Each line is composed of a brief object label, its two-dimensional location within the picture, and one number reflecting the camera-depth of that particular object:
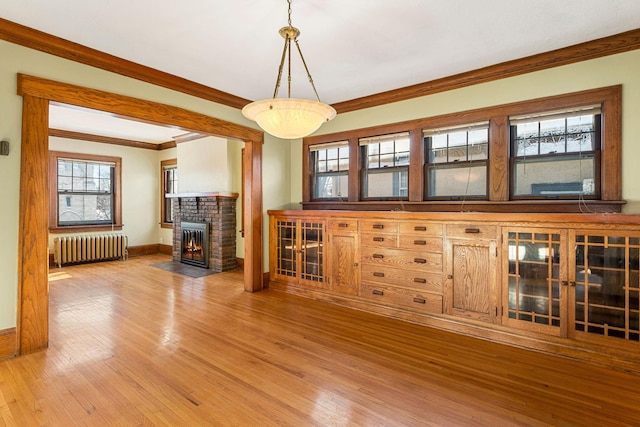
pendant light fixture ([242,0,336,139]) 2.19
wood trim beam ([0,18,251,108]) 2.68
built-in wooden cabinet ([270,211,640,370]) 2.66
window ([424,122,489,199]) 3.72
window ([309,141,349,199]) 4.88
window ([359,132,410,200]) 4.31
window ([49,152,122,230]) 6.80
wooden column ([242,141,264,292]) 4.79
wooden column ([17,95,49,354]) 2.76
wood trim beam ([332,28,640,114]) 2.88
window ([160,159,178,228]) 8.23
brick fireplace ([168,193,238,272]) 6.33
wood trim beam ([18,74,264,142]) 2.81
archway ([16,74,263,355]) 2.76
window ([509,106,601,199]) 3.14
